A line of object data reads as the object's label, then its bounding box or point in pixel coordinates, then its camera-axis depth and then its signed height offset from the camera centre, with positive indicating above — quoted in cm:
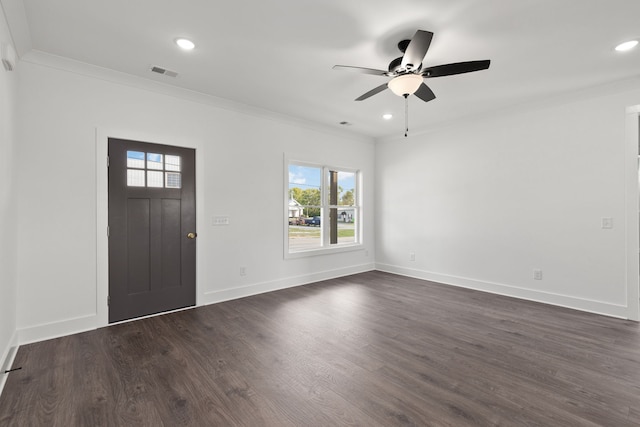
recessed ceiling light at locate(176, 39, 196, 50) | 264 +156
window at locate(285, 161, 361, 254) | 508 +15
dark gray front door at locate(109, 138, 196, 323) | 328 -14
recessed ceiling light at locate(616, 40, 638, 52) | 264 +153
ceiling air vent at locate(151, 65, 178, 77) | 316 +158
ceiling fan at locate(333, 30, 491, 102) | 230 +125
